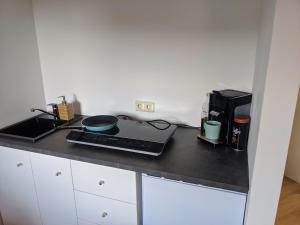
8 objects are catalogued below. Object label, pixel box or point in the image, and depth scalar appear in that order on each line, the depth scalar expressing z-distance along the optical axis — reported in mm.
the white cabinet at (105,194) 1336
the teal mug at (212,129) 1437
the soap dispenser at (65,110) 1872
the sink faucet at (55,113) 1890
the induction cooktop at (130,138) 1370
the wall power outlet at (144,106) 1797
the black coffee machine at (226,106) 1404
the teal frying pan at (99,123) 1525
